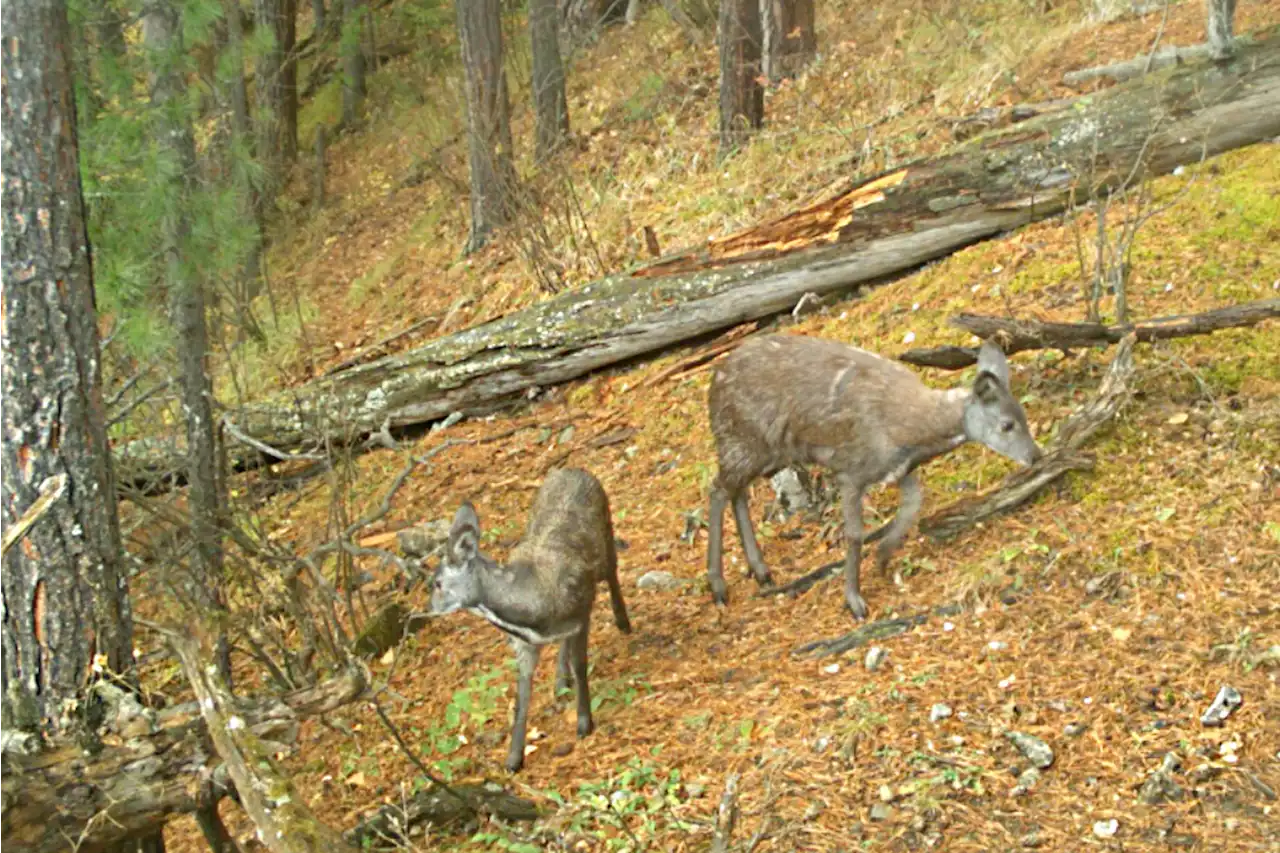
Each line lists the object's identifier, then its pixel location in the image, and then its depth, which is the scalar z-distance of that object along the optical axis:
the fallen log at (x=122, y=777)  5.08
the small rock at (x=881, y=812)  5.38
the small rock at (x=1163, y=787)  5.16
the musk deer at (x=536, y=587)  6.46
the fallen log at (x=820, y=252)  9.92
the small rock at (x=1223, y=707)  5.45
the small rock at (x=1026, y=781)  5.34
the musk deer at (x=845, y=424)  6.86
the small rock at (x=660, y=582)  7.96
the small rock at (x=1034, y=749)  5.46
